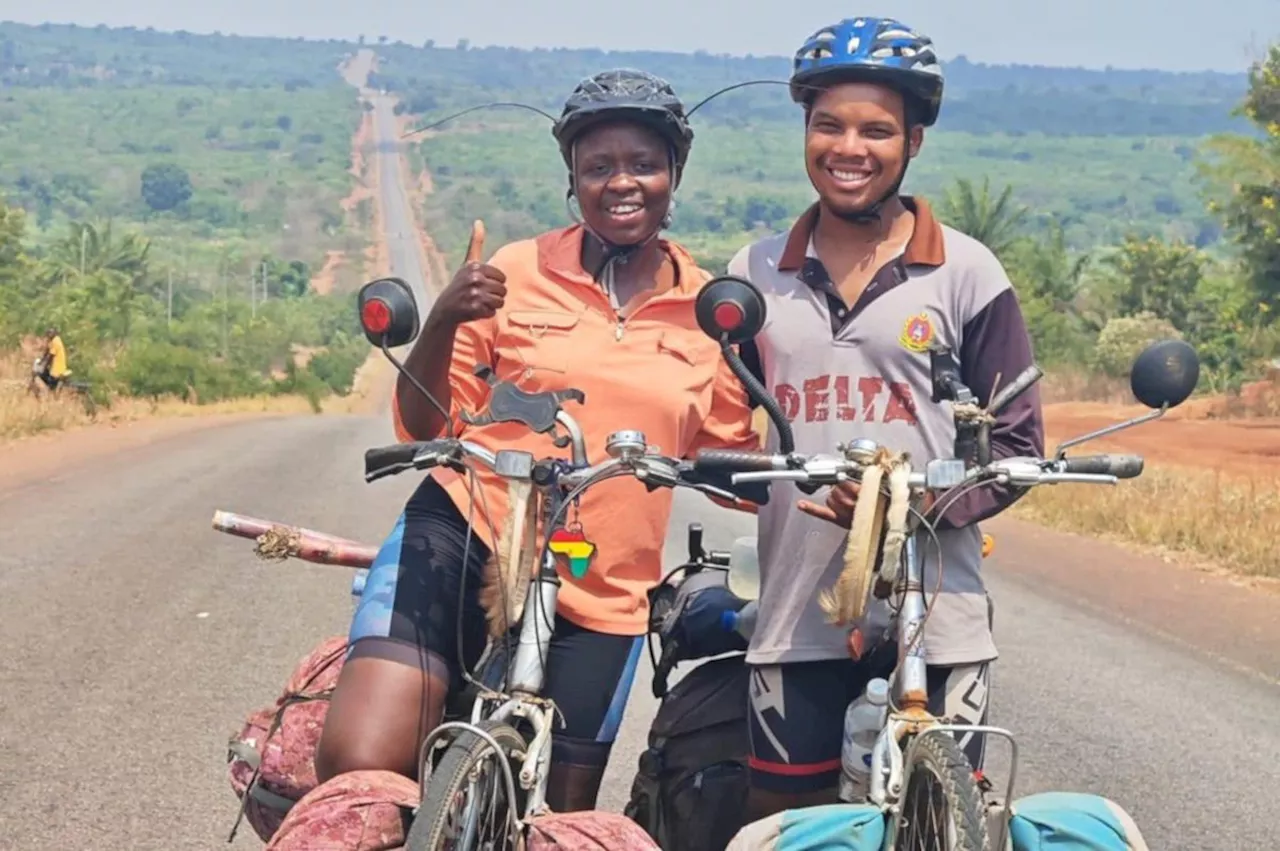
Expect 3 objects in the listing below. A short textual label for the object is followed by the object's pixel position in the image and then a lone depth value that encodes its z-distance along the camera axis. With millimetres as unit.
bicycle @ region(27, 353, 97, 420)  27969
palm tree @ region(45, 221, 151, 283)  77938
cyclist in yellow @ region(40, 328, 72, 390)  28047
